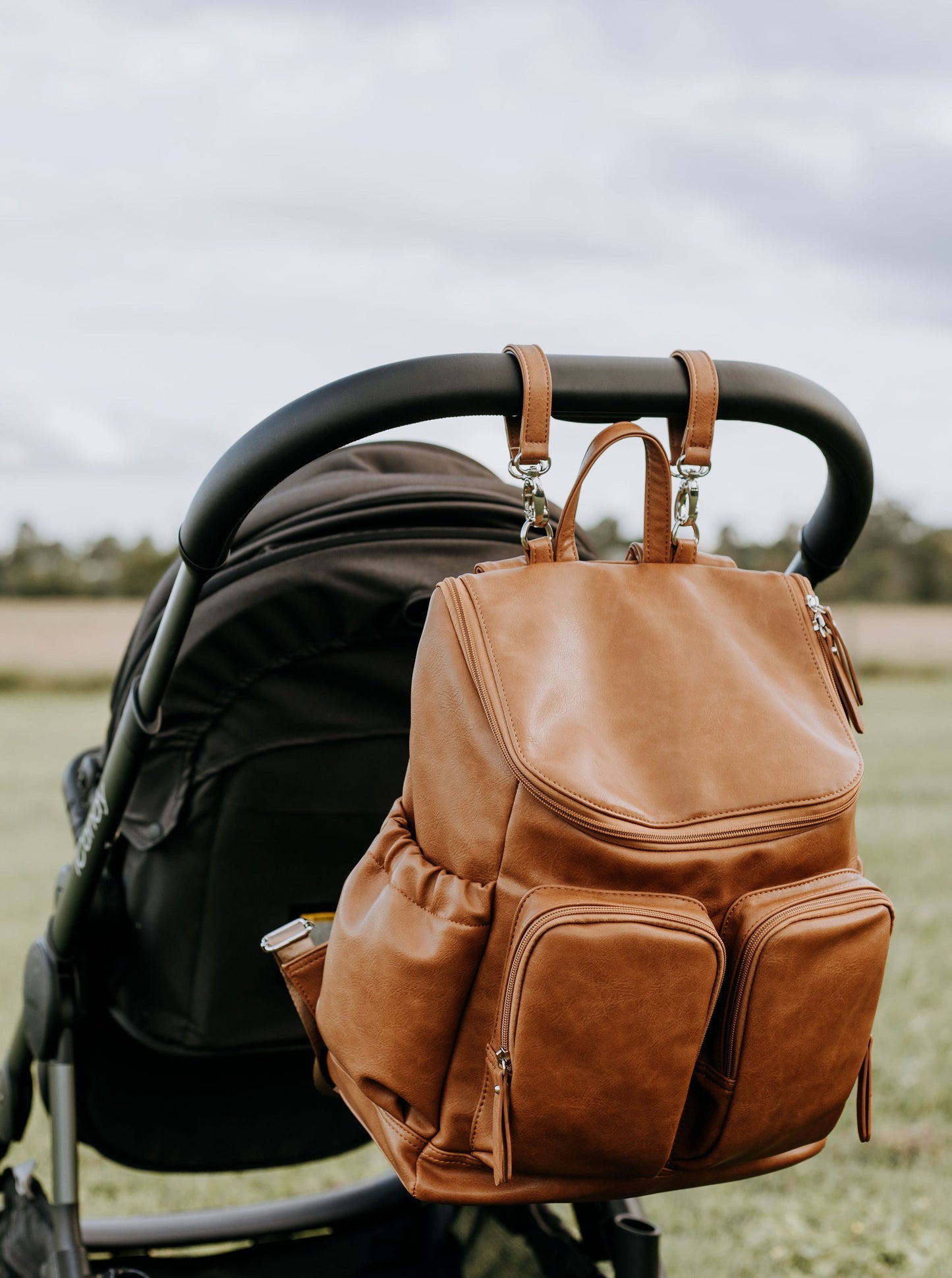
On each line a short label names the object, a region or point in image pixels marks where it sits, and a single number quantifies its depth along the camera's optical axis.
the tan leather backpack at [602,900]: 0.77
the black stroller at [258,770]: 1.14
